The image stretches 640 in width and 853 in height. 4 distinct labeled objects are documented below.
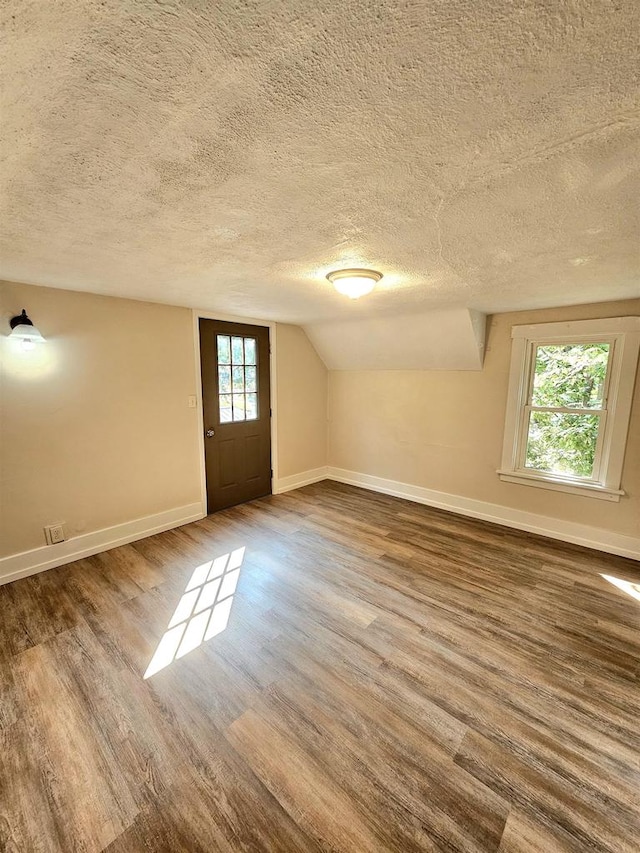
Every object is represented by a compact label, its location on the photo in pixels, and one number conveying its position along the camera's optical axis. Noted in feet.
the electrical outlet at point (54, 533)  9.04
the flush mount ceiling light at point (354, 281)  6.93
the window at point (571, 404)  9.53
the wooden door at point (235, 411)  12.32
